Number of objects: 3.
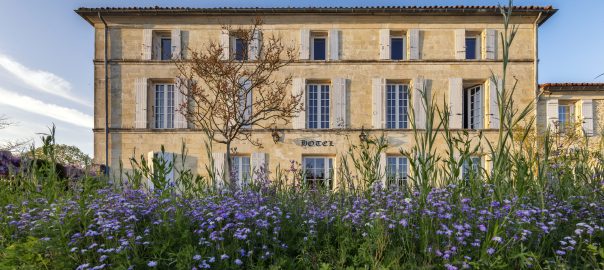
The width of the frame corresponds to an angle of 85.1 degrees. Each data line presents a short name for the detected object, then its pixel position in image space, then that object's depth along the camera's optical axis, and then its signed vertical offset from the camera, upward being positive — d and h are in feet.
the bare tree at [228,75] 28.89 +5.34
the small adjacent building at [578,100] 47.11 +5.06
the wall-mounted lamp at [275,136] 45.73 -0.31
